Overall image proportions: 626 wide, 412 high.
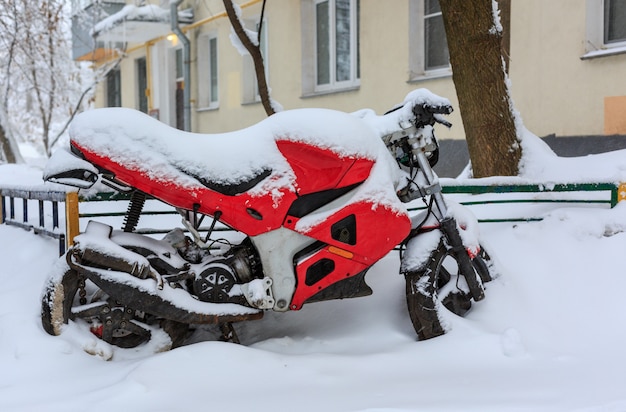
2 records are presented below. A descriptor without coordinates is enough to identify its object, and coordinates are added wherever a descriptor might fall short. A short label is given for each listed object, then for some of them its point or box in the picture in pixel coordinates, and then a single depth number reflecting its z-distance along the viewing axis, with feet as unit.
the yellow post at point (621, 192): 14.12
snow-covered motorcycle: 10.27
